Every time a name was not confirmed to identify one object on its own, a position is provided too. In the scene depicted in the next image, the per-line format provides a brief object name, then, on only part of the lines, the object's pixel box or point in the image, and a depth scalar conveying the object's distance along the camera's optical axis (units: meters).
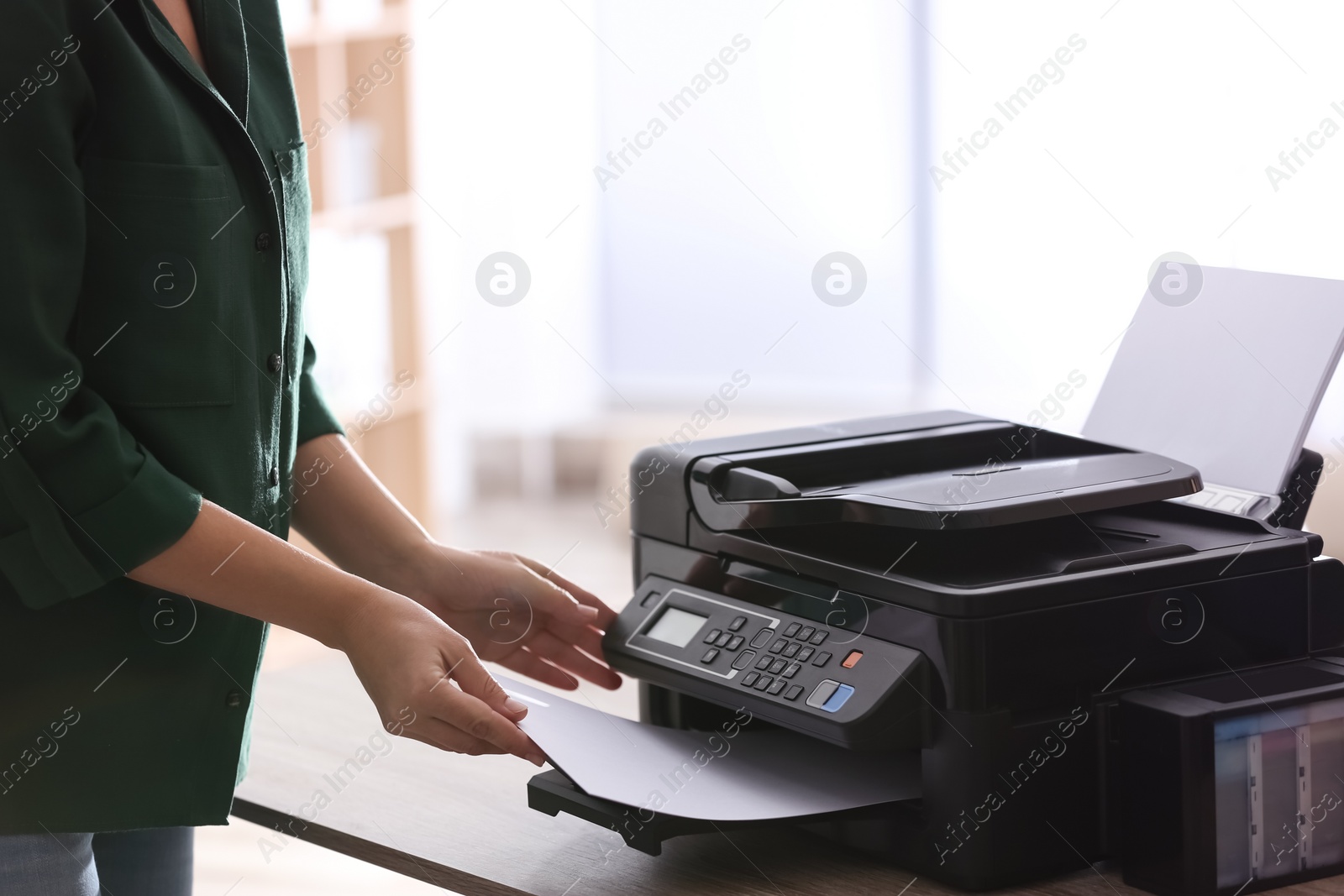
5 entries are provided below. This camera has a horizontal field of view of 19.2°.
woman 2.48
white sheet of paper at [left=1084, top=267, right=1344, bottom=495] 2.66
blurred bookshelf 6.48
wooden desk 2.55
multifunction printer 2.50
